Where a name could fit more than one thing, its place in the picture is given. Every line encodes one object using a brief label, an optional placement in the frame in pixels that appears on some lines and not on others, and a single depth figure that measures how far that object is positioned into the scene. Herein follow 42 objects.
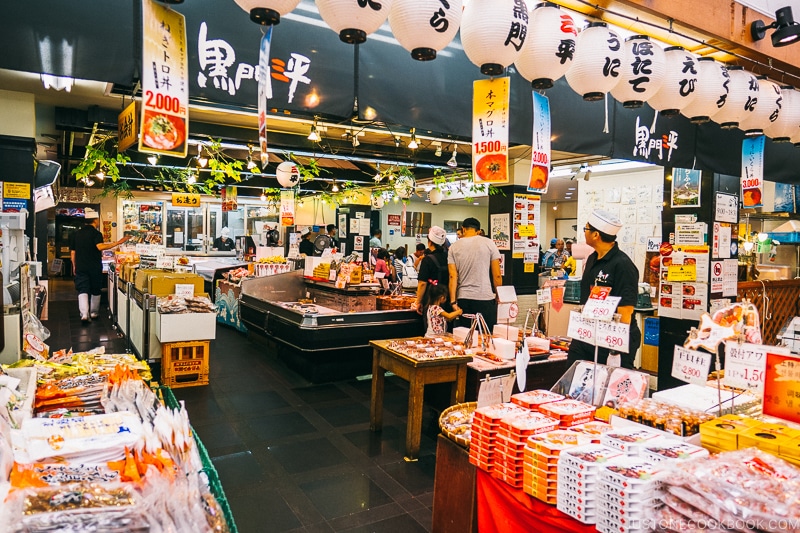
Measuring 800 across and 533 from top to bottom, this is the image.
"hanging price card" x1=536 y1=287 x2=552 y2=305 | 4.91
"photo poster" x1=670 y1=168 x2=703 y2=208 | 6.27
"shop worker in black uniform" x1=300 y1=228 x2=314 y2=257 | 12.33
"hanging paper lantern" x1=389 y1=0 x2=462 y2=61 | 2.66
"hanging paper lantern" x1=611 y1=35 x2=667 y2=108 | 3.31
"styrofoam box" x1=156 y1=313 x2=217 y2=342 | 5.79
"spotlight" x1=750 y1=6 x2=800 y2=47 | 3.74
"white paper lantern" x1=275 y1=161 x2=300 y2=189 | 9.17
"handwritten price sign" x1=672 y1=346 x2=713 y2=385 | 2.54
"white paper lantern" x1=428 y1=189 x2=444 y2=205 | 11.51
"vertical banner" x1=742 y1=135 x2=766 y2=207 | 5.96
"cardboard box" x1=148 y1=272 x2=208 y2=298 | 6.41
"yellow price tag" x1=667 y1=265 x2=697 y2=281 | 6.07
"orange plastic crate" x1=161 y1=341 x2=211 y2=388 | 5.87
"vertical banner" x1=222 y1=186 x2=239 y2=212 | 13.54
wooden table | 3.93
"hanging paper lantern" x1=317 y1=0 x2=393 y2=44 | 2.47
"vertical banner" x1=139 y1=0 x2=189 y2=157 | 2.66
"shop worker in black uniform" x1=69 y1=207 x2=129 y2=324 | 9.30
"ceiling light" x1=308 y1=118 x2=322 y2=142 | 6.98
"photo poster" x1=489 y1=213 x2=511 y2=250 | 9.05
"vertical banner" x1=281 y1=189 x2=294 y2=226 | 12.23
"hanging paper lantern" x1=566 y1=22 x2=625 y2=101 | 3.21
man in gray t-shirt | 5.77
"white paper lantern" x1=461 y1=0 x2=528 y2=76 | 2.81
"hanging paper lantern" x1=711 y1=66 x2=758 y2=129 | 3.96
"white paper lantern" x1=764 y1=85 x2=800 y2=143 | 4.50
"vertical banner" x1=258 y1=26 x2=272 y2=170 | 2.61
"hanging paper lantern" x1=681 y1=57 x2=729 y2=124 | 3.75
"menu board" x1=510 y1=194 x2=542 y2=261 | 9.07
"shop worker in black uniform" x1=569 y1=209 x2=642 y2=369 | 3.74
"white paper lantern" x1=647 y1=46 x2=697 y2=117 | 3.59
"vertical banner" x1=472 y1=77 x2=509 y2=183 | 3.88
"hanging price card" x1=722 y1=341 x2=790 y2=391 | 2.59
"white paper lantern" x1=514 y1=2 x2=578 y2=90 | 3.04
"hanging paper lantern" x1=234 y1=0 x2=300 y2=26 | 2.32
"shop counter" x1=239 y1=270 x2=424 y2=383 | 6.03
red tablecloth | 1.97
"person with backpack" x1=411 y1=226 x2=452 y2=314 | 6.03
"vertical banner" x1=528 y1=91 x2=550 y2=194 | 4.25
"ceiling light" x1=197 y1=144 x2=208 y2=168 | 9.04
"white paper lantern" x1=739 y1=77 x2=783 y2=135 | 4.18
